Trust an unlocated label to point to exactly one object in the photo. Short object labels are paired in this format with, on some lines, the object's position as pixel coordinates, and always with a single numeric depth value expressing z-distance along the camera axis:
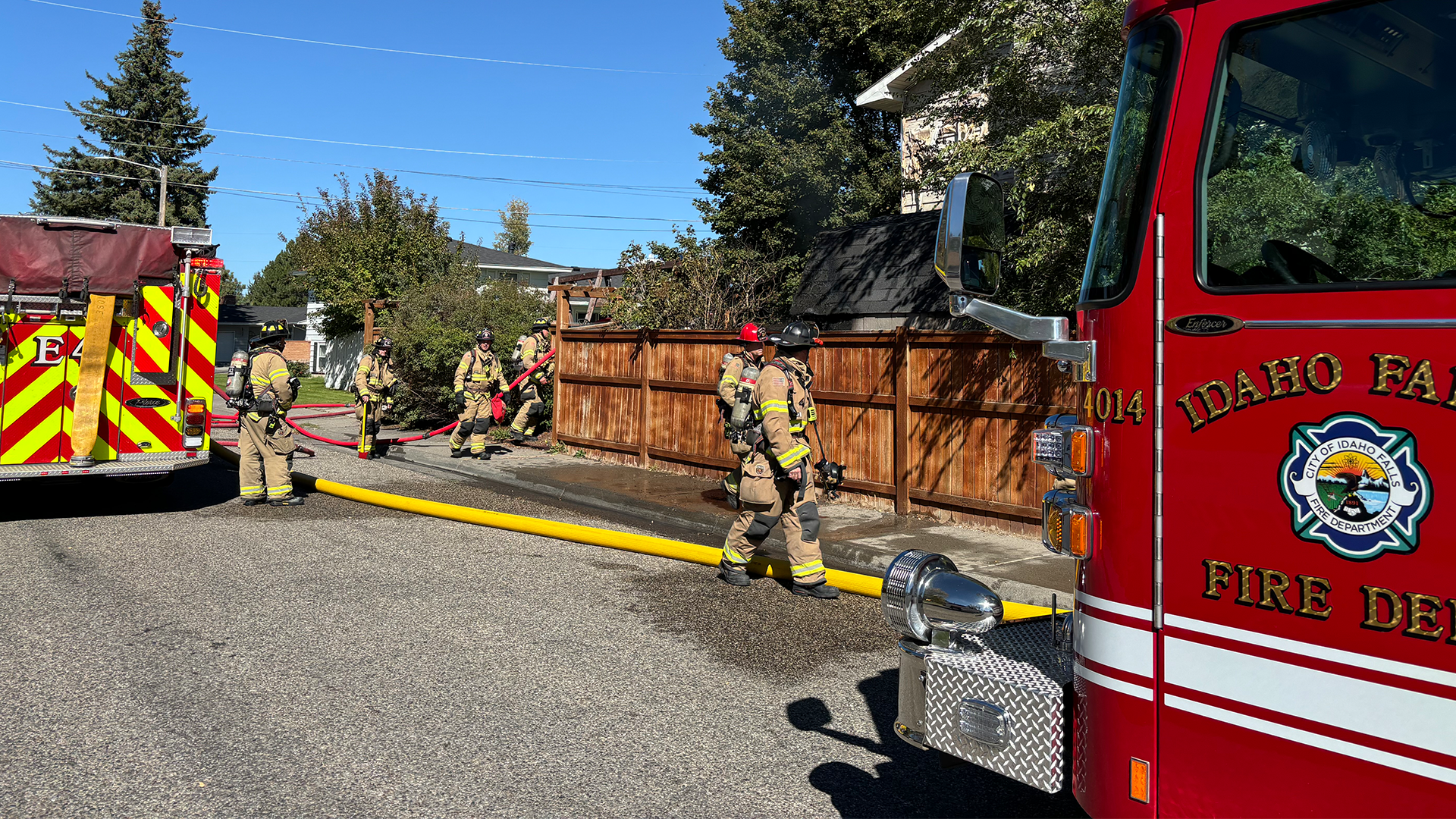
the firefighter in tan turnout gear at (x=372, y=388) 13.64
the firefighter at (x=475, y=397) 13.80
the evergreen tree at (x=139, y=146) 44.72
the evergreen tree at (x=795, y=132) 22.81
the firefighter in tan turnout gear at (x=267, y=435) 9.88
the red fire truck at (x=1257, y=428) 1.99
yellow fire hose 6.53
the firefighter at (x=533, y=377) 14.74
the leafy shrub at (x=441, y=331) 17.36
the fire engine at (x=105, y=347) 8.63
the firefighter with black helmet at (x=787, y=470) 6.46
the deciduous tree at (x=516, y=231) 77.56
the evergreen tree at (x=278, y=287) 85.75
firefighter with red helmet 7.11
